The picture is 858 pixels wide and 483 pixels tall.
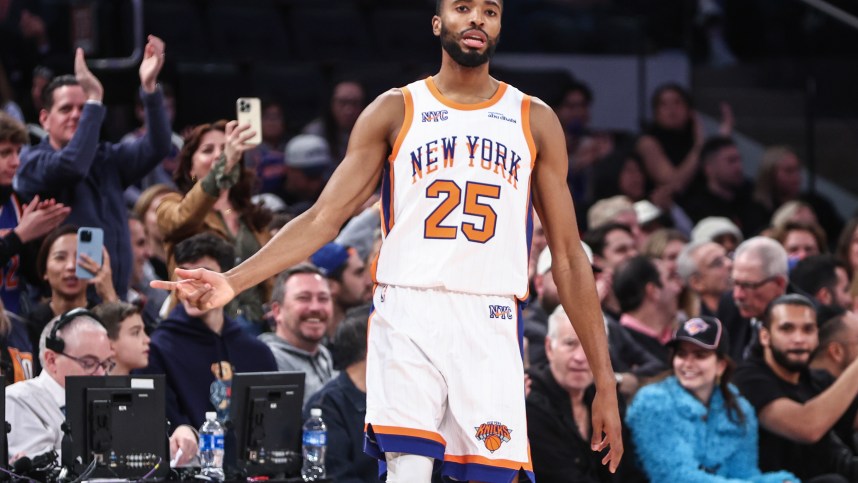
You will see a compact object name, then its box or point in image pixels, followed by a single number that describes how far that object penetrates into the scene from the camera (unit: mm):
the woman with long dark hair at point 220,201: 13634
